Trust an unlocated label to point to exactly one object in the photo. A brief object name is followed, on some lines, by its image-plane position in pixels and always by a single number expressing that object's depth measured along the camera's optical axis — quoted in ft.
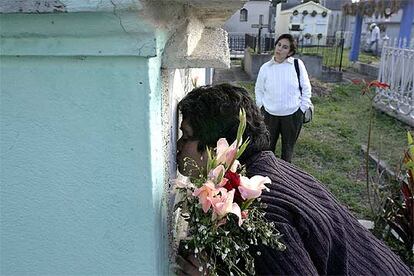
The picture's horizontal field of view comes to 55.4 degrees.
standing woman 15.38
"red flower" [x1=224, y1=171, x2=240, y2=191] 3.47
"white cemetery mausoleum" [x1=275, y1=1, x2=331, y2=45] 65.72
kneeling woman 4.30
